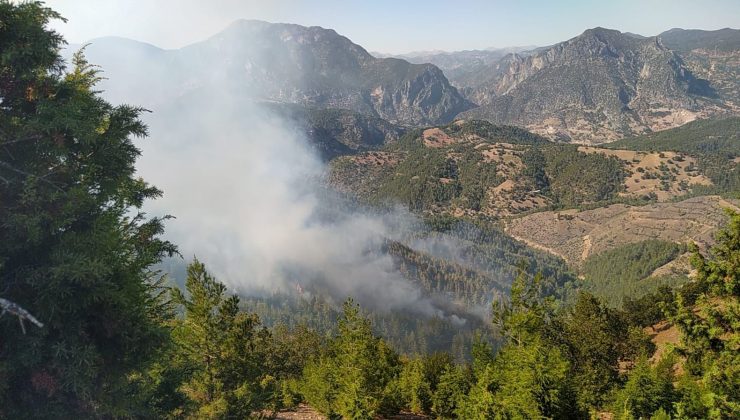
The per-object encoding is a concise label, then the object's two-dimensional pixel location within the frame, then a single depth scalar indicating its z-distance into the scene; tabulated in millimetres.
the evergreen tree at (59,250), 10297
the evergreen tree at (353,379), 25016
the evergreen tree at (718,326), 13750
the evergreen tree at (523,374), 16312
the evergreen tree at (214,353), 19984
